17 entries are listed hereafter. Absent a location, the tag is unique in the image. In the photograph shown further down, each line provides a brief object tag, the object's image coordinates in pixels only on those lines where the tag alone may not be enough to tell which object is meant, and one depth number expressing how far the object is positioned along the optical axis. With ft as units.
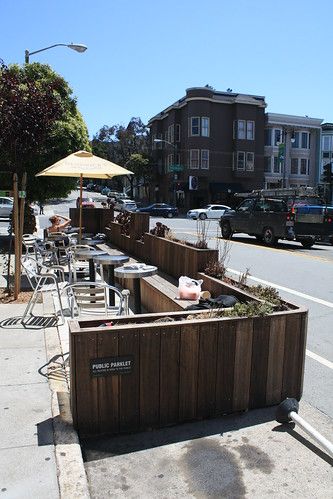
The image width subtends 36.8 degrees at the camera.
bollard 12.26
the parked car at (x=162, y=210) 147.13
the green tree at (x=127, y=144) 206.86
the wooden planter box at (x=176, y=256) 22.71
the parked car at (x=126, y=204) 154.86
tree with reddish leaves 25.23
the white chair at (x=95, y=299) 17.72
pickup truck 62.54
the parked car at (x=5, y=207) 112.40
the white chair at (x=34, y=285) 22.63
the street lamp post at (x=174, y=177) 171.96
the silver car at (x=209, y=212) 138.21
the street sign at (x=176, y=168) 165.99
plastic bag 20.36
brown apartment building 164.96
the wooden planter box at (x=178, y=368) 12.60
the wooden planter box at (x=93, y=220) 50.72
